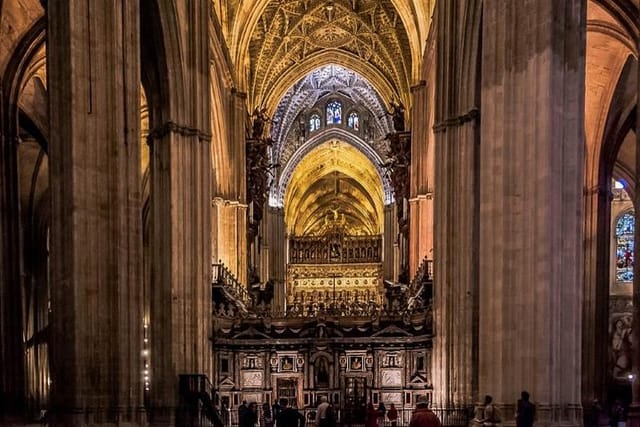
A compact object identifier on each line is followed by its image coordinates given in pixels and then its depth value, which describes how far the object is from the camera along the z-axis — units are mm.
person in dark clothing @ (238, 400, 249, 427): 15988
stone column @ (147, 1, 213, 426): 18891
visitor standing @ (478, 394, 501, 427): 12383
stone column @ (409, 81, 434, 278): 29422
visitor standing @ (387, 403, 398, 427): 19391
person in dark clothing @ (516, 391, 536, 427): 10867
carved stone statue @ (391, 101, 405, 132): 36256
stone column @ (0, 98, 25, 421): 18156
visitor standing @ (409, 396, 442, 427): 8927
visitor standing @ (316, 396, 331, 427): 13227
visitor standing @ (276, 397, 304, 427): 9742
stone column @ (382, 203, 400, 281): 44816
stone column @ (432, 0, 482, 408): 18875
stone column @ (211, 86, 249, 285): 31594
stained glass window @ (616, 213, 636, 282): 33469
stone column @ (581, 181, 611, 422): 23266
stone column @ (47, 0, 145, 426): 11789
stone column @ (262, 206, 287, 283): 46116
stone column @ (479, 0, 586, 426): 11797
